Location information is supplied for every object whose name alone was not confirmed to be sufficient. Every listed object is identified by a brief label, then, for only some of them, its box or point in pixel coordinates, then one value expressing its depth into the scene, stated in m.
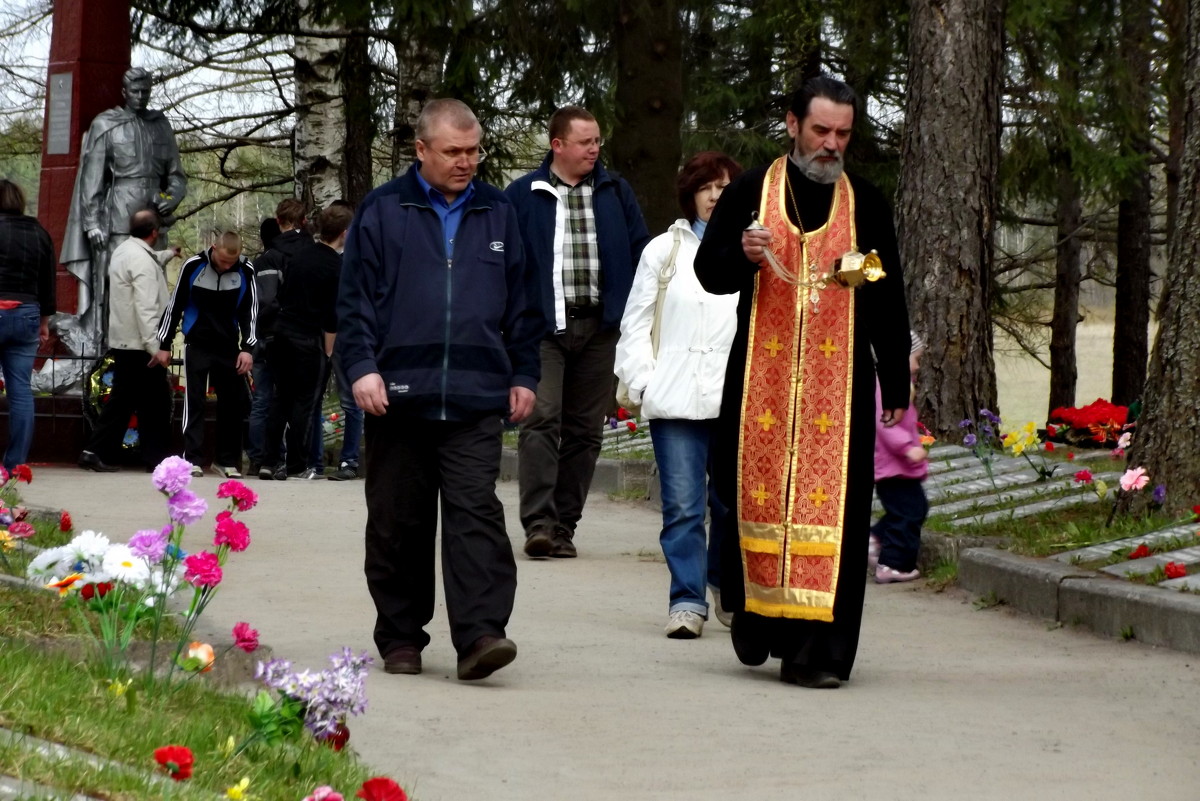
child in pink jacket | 16.54
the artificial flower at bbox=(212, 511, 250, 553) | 9.23
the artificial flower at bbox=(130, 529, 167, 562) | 9.15
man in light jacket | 26.99
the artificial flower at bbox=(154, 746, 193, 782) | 6.44
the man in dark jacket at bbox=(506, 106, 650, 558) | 17.63
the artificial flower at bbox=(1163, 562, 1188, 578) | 13.80
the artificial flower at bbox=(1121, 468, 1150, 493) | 15.41
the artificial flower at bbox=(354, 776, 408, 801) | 6.30
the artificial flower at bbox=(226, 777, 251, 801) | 6.76
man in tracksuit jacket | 26.75
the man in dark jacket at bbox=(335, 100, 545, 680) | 11.68
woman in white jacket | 13.86
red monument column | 31.51
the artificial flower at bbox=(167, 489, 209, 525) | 9.46
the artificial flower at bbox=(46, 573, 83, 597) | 8.92
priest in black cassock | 11.83
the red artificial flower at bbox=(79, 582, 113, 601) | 9.00
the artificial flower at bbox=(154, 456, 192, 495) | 9.47
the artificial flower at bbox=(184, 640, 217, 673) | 8.34
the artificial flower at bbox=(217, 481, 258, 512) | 9.88
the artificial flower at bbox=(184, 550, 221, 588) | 8.86
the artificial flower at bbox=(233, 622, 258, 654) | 8.64
